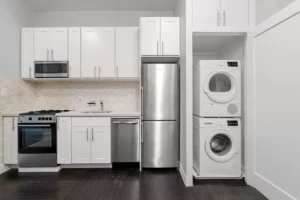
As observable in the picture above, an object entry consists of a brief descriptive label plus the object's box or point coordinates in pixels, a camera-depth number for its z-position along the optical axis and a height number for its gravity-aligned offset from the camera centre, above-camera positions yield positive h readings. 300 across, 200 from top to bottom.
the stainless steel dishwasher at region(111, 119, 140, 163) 3.07 -0.68
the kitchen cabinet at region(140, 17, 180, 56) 3.05 +1.03
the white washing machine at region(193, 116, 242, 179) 2.60 -0.71
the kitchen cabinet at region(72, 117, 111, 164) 3.04 -0.66
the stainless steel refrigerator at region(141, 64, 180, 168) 2.99 -0.28
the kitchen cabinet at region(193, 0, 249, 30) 2.54 +1.16
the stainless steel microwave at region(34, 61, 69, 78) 3.35 +0.55
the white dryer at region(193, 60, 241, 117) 2.60 +0.10
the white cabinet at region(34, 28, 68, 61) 3.39 +1.01
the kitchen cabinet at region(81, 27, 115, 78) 3.39 +0.86
